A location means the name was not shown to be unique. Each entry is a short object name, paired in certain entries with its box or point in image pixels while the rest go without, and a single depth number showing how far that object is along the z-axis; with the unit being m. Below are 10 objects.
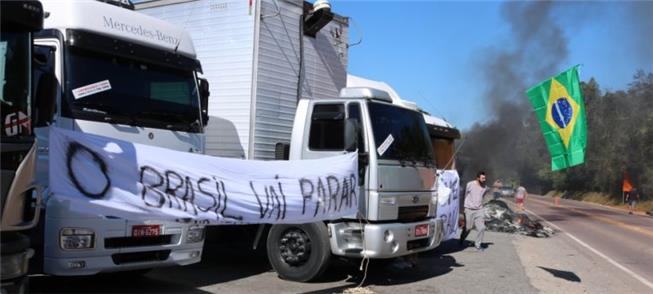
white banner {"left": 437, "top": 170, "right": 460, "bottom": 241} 10.02
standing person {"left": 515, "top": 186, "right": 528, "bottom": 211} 24.59
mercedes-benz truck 5.30
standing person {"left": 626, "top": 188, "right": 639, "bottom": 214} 39.76
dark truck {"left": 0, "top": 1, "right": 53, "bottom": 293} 3.87
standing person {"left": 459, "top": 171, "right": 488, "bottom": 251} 12.33
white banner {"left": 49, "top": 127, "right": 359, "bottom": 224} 4.84
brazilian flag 8.55
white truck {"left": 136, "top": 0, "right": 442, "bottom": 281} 7.41
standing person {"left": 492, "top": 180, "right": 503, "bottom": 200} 20.82
